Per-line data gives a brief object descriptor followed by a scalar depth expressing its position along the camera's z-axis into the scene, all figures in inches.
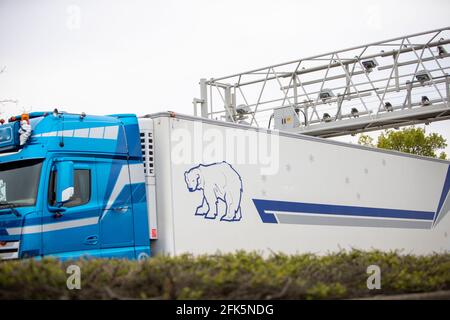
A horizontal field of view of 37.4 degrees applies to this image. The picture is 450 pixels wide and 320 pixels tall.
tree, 2004.2
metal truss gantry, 772.0
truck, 370.6
